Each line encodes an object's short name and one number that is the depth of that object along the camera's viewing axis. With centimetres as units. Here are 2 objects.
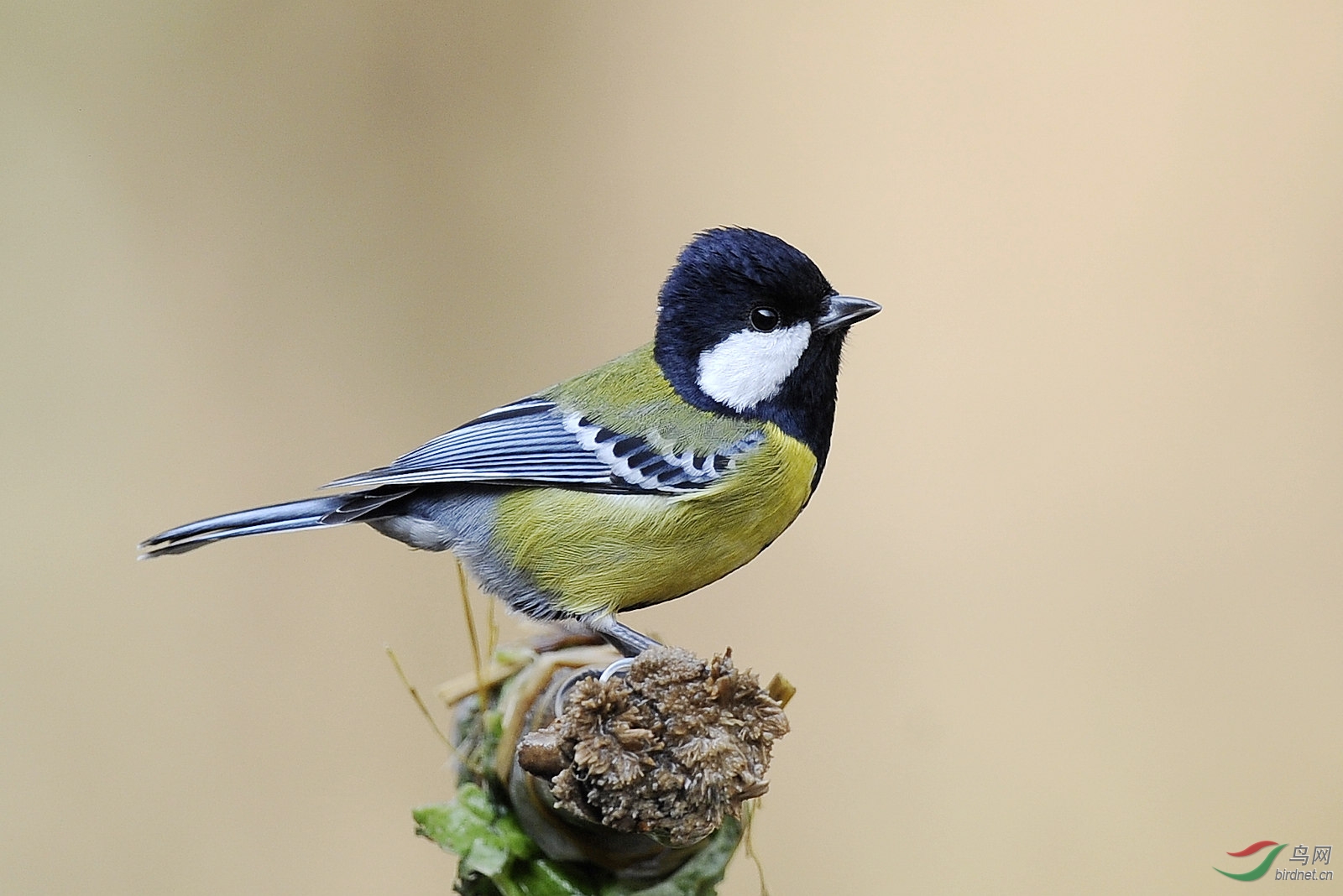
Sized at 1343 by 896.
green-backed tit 296
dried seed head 291
